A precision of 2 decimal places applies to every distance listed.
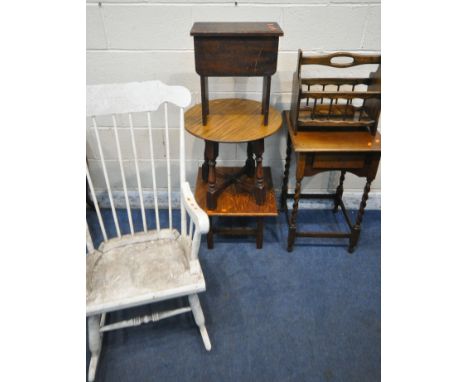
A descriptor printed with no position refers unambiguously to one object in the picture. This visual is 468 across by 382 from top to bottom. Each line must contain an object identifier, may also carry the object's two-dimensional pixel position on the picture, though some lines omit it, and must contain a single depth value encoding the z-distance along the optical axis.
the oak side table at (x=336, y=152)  1.39
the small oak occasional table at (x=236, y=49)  1.20
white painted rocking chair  1.09
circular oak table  1.35
